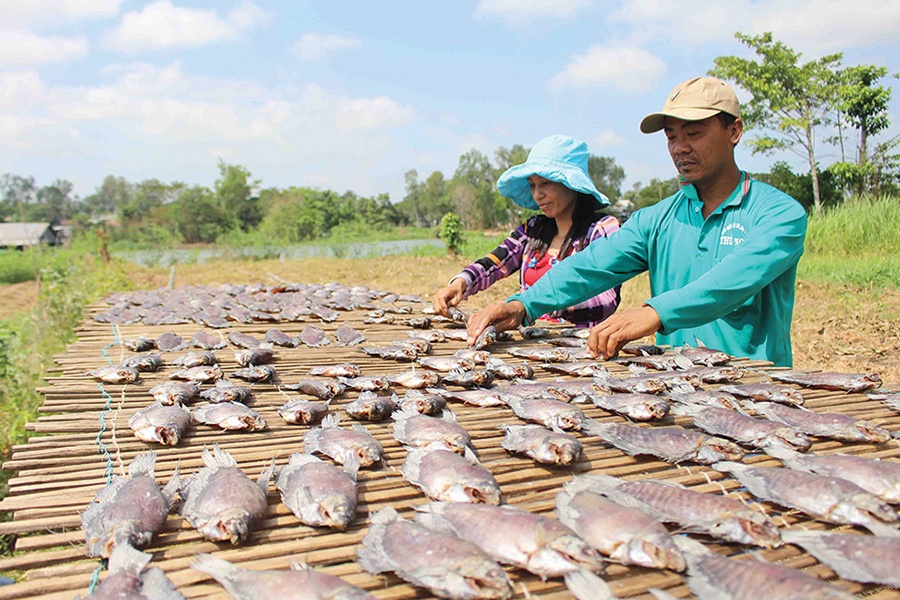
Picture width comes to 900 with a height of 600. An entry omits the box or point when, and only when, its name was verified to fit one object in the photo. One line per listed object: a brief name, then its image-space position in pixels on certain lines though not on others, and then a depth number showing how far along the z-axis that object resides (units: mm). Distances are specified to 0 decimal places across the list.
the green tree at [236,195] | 50719
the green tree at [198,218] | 42281
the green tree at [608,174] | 55906
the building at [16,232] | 37606
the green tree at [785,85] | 20609
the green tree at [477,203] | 50500
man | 3051
